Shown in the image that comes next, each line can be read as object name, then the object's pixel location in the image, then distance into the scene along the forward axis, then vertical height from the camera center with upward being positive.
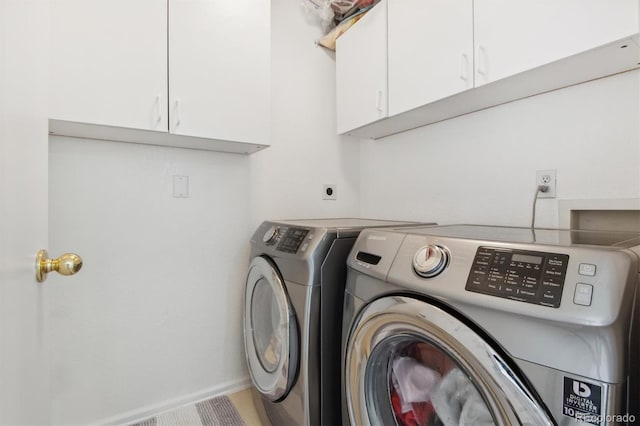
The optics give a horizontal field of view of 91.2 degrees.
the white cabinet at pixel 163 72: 1.18 +0.60
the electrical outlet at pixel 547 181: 1.27 +0.13
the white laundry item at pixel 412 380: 0.87 -0.48
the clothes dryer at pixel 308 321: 1.17 -0.42
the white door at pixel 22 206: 0.48 +0.01
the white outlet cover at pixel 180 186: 1.66 +0.14
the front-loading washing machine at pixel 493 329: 0.54 -0.24
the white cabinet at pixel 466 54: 0.94 +0.59
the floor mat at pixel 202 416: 1.56 -1.04
